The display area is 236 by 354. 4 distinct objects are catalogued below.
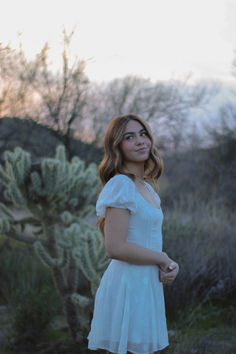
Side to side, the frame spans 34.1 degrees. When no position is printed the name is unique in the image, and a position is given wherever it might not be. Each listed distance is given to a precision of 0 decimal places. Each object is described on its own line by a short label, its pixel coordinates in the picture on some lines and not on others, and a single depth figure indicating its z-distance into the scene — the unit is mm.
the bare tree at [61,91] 8938
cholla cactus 3902
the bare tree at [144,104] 10211
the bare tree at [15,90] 8164
